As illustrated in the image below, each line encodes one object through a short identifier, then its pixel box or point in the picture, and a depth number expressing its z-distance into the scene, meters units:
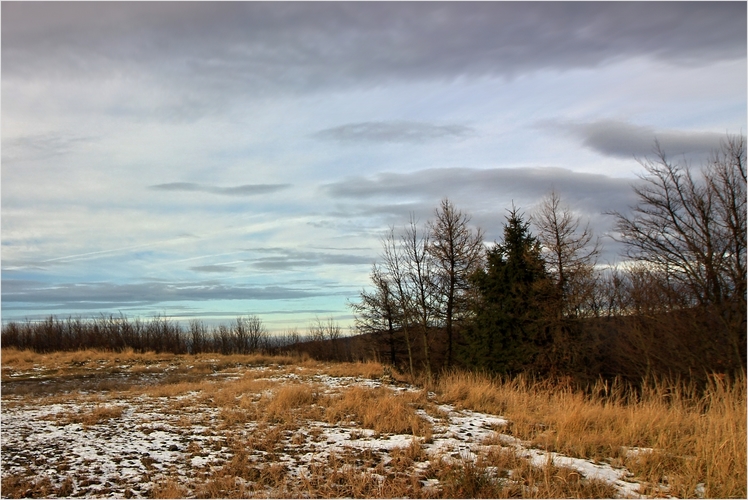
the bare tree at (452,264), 28.86
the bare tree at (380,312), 28.61
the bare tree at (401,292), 27.05
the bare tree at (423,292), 27.80
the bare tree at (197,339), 51.10
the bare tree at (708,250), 20.09
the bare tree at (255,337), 56.59
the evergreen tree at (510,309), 25.17
